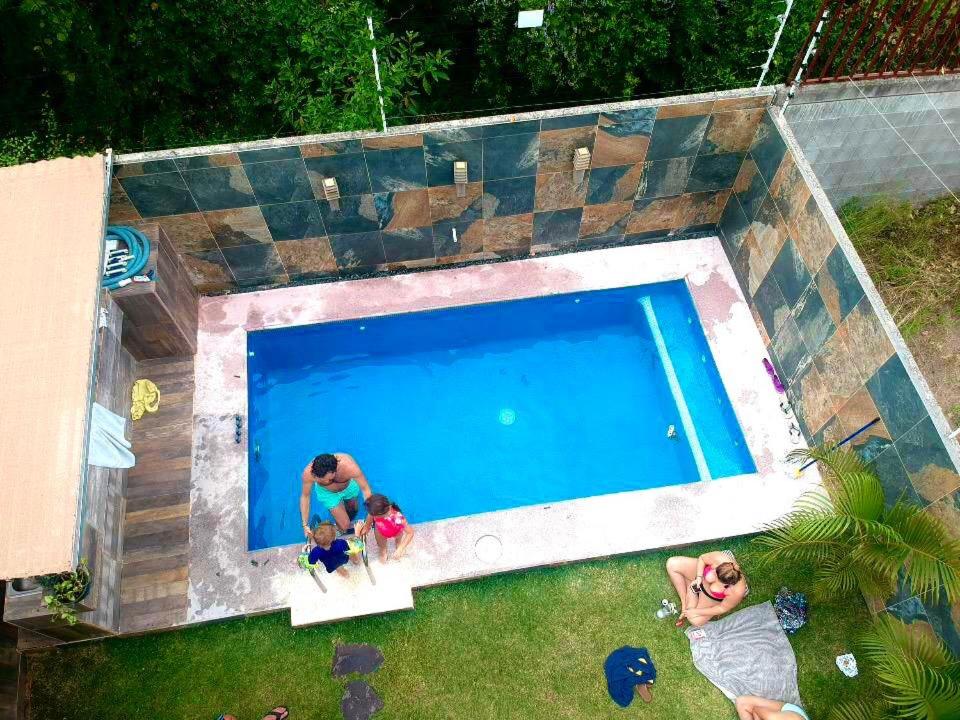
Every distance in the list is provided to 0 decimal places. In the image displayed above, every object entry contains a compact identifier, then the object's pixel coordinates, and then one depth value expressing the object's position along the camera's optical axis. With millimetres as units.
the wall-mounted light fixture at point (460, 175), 6699
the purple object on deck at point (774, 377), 7004
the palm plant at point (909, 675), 4336
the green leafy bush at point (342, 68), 6227
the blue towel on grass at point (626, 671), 5676
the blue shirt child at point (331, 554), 5543
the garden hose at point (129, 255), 6309
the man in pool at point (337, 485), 5457
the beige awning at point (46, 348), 4246
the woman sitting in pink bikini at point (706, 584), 5652
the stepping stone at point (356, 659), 5820
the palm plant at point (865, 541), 4707
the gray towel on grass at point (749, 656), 5680
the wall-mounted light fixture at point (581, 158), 6812
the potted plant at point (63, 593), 5078
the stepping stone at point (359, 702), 5641
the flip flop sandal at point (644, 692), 5672
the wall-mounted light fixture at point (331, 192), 6609
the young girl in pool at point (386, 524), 5500
